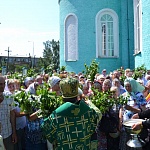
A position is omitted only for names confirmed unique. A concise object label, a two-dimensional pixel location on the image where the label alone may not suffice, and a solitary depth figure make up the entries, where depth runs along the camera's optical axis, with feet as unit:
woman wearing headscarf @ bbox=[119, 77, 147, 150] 12.34
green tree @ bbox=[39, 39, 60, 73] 92.60
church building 43.38
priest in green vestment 6.87
